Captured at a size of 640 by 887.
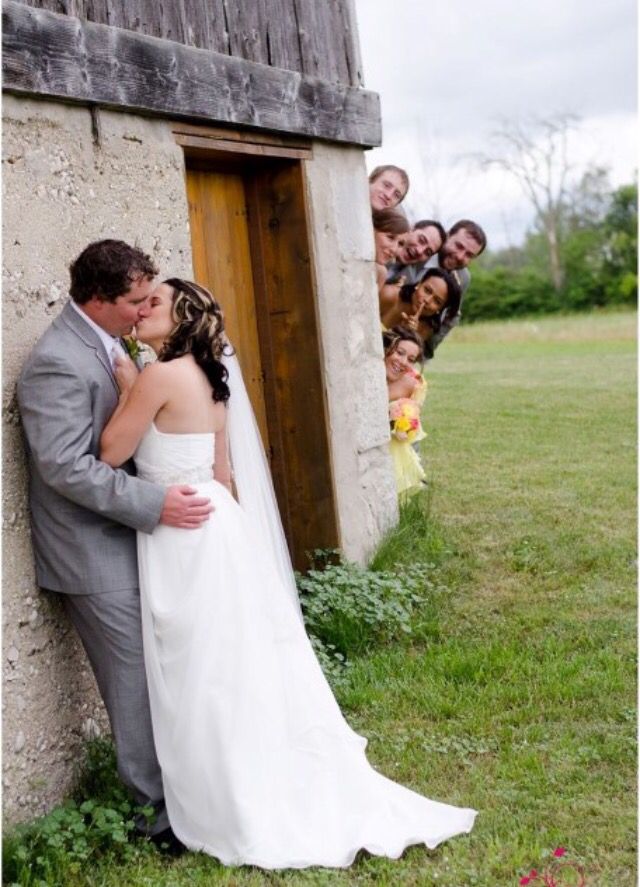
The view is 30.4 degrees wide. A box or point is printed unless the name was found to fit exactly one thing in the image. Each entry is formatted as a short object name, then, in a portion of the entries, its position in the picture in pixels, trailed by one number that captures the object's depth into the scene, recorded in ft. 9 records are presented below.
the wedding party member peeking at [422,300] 26.35
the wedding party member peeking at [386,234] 24.97
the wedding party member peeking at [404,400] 25.45
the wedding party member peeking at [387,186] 24.99
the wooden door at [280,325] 20.63
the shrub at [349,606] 19.63
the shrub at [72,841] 12.66
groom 13.17
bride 13.42
